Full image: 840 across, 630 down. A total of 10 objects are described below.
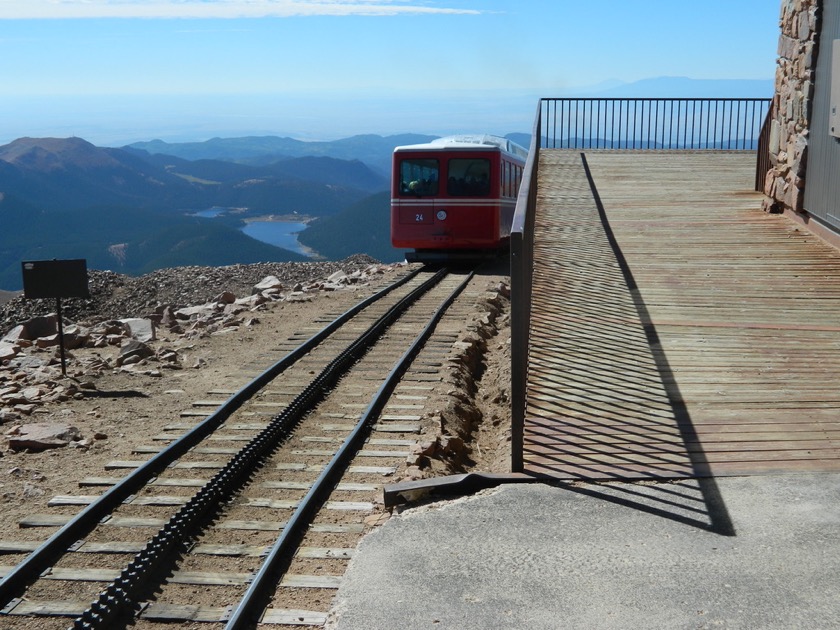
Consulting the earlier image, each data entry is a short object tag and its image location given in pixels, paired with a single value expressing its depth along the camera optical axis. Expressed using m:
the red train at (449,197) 21.55
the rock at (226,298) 18.47
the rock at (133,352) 12.18
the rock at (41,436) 8.20
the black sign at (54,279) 11.09
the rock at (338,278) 20.24
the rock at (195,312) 17.36
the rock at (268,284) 19.98
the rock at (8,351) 13.13
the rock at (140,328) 14.56
